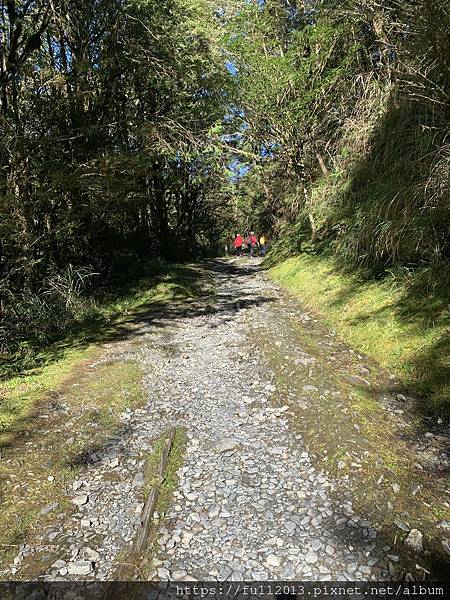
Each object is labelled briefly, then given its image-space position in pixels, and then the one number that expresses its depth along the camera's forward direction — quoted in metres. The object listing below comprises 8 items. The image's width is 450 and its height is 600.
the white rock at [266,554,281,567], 2.77
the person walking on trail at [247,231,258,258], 26.10
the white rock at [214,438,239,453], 4.17
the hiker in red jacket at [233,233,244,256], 27.32
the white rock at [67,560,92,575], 2.78
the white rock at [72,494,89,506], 3.46
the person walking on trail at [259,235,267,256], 26.72
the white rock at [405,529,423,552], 2.81
